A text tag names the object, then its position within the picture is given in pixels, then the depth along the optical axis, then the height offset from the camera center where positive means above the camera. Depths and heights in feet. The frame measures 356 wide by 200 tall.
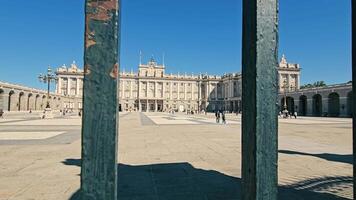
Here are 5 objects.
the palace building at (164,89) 397.60 +27.59
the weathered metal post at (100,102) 5.47 +0.07
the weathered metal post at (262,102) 6.04 +0.11
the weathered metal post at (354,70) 9.91 +1.46
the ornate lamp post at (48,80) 123.34 +12.31
